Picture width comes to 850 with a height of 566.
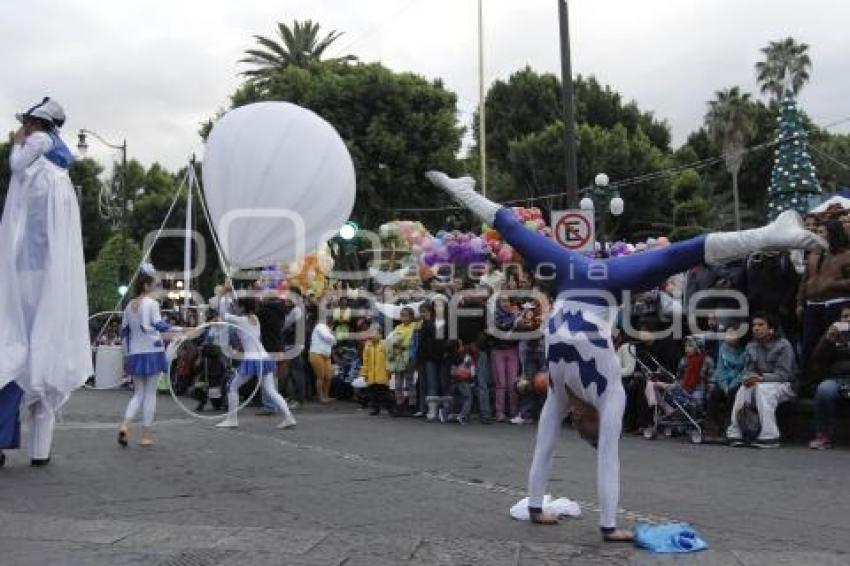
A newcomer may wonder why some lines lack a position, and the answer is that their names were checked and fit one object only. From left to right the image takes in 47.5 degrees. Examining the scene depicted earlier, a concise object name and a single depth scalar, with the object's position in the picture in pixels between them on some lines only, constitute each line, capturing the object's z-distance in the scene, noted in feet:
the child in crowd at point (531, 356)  43.16
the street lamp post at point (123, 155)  119.81
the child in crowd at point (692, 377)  37.99
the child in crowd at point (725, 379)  36.76
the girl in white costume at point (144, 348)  33.73
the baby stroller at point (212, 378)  52.49
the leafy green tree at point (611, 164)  138.62
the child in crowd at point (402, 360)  47.88
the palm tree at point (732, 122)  177.58
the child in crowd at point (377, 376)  49.08
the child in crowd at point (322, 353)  55.16
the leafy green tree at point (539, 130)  140.77
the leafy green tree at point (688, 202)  138.21
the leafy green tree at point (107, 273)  146.10
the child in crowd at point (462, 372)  44.09
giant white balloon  43.29
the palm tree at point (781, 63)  206.59
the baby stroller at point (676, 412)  37.35
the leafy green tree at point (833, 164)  149.51
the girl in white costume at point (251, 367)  40.09
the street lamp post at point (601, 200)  75.92
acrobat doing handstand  17.84
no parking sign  42.96
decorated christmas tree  63.05
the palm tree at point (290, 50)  165.89
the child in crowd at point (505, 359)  43.98
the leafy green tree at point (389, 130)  126.00
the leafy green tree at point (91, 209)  192.95
